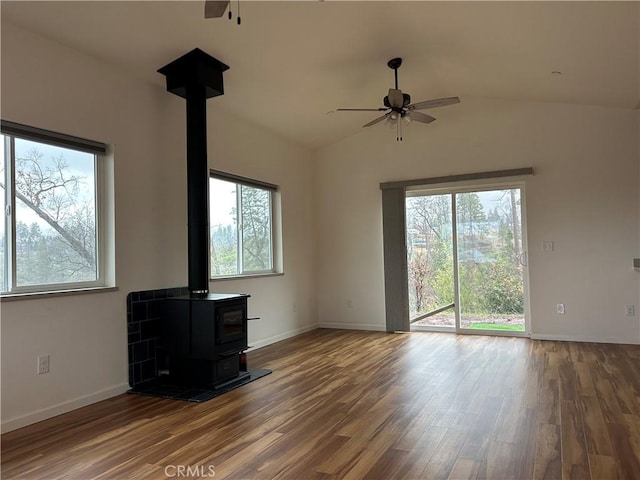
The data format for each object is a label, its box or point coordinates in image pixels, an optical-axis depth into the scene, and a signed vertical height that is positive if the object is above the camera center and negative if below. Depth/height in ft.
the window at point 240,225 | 16.15 +1.29
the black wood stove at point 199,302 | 11.98 -1.18
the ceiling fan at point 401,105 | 13.66 +4.63
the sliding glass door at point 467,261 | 18.62 -0.41
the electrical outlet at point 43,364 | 10.08 -2.27
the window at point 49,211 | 9.93 +1.28
